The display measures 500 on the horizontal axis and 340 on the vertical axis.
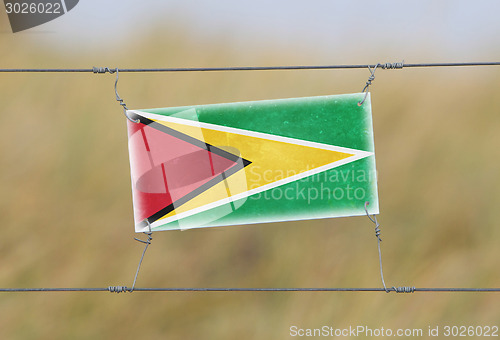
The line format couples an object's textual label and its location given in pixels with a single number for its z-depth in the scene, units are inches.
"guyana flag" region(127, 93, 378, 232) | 183.5
